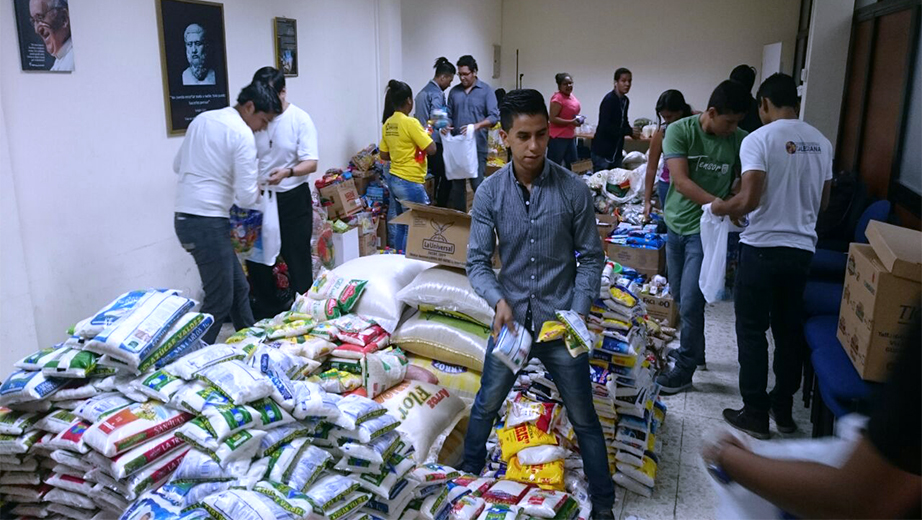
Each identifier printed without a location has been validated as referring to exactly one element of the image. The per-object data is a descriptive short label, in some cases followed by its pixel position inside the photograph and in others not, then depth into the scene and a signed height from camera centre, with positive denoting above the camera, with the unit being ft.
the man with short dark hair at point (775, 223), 9.00 -1.54
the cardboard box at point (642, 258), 15.14 -3.40
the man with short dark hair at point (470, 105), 19.77 +0.08
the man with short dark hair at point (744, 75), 13.78 +0.73
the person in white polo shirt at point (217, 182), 10.47 -1.19
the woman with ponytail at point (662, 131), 14.16 -0.46
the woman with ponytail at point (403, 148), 16.55 -1.02
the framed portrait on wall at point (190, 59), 12.66 +0.95
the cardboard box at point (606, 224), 17.56 -3.13
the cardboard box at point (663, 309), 13.89 -4.15
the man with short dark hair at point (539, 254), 7.45 -1.66
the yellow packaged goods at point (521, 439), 8.63 -4.25
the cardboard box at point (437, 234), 10.21 -1.93
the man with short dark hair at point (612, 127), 23.85 -0.65
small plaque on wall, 16.31 +1.53
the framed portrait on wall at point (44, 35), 9.71 +1.06
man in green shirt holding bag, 10.05 -1.11
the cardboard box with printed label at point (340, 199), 17.17 -2.33
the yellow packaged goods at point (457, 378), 9.92 -3.98
